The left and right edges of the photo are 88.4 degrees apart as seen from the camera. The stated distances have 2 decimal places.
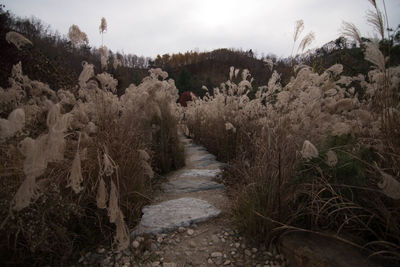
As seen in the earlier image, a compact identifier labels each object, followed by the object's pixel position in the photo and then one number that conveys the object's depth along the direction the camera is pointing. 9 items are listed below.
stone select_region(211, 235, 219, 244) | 1.75
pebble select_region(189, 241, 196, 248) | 1.69
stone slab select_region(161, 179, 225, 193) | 2.85
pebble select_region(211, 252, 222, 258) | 1.58
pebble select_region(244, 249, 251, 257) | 1.59
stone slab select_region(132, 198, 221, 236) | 1.86
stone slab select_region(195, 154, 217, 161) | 4.35
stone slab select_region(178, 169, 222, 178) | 3.37
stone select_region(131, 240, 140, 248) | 1.62
